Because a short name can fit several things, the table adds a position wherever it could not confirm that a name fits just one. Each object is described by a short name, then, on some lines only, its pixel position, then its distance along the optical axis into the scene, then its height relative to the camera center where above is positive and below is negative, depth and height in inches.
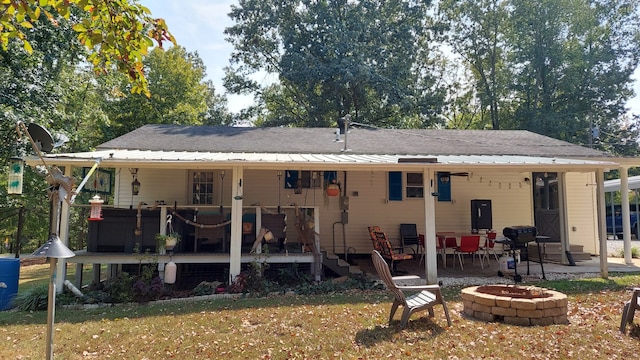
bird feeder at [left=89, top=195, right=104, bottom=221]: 198.1 +0.0
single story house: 325.4 +21.7
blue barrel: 268.7 -49.2
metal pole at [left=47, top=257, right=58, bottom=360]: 132.0 -34.5
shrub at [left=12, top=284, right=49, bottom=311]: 258.5 -60.1
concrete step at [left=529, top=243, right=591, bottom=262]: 414.6 -44.2
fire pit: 201.9 -49.8
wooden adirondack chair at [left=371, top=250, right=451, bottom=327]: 194.5 -46.1
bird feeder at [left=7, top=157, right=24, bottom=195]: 140.7 +11.2
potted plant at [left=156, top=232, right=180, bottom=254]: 288.8 -23.9
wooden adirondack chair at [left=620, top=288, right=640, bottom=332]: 189.5 -47.0
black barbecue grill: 302.7 -20.0
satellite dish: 151.3 +26.9
